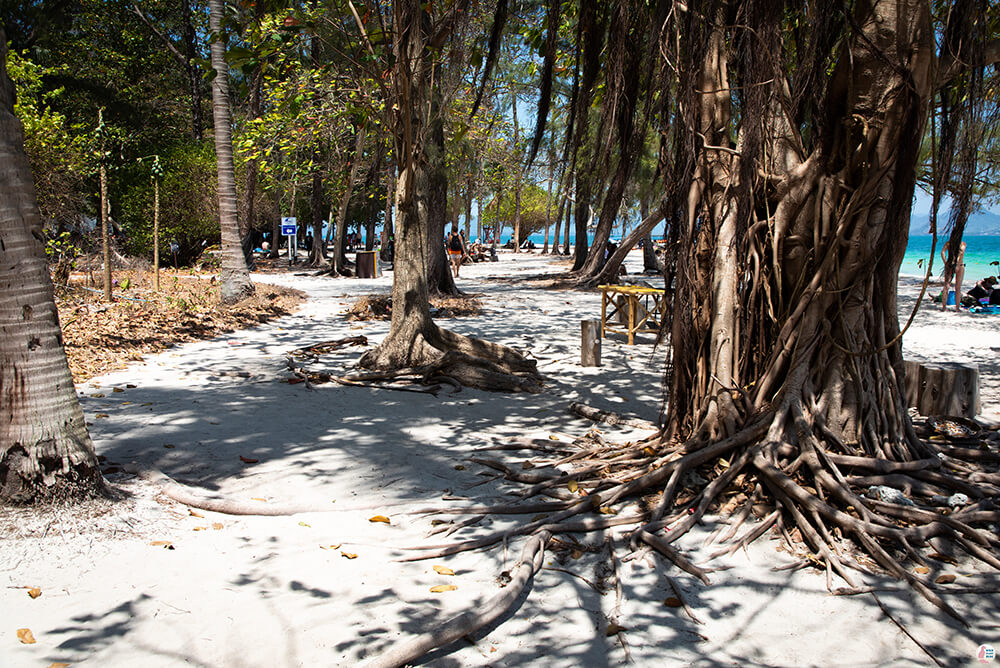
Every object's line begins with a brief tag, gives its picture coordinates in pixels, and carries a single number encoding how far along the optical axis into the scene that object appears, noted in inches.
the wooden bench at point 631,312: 417.4
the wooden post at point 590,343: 351.3
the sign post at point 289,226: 962.7
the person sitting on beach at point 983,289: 629.9
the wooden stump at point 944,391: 249.6
